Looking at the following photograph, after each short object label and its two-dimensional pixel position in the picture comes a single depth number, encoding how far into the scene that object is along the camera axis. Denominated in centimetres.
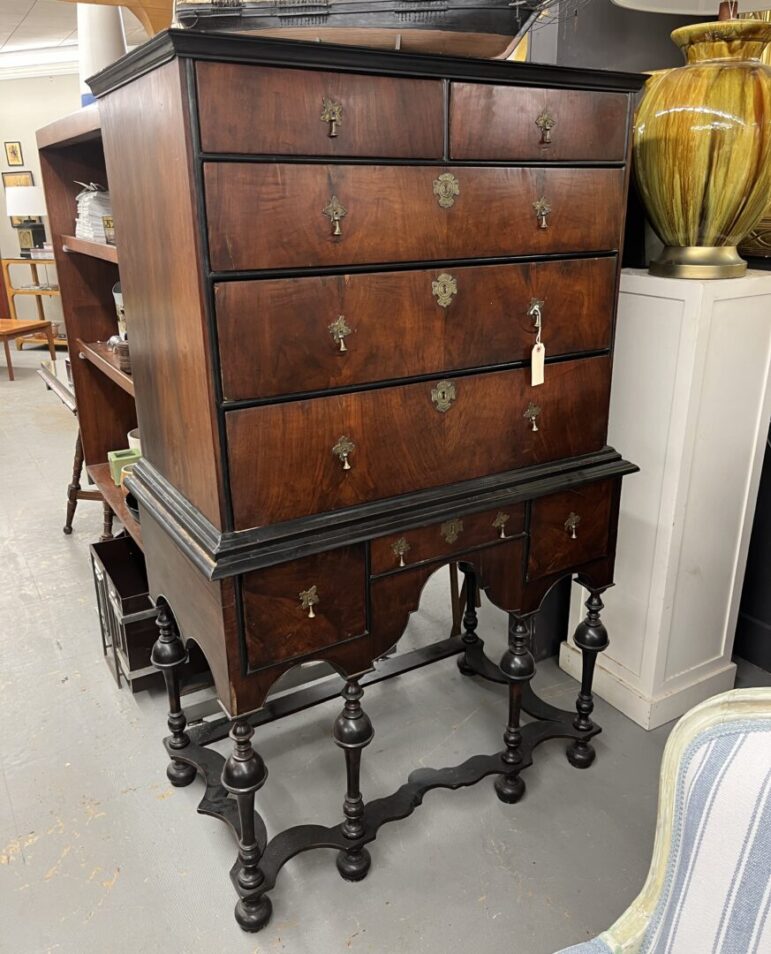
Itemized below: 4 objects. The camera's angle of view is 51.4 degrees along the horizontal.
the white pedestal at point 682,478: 188
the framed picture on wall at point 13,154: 755
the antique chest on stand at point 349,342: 124
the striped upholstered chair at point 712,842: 85
